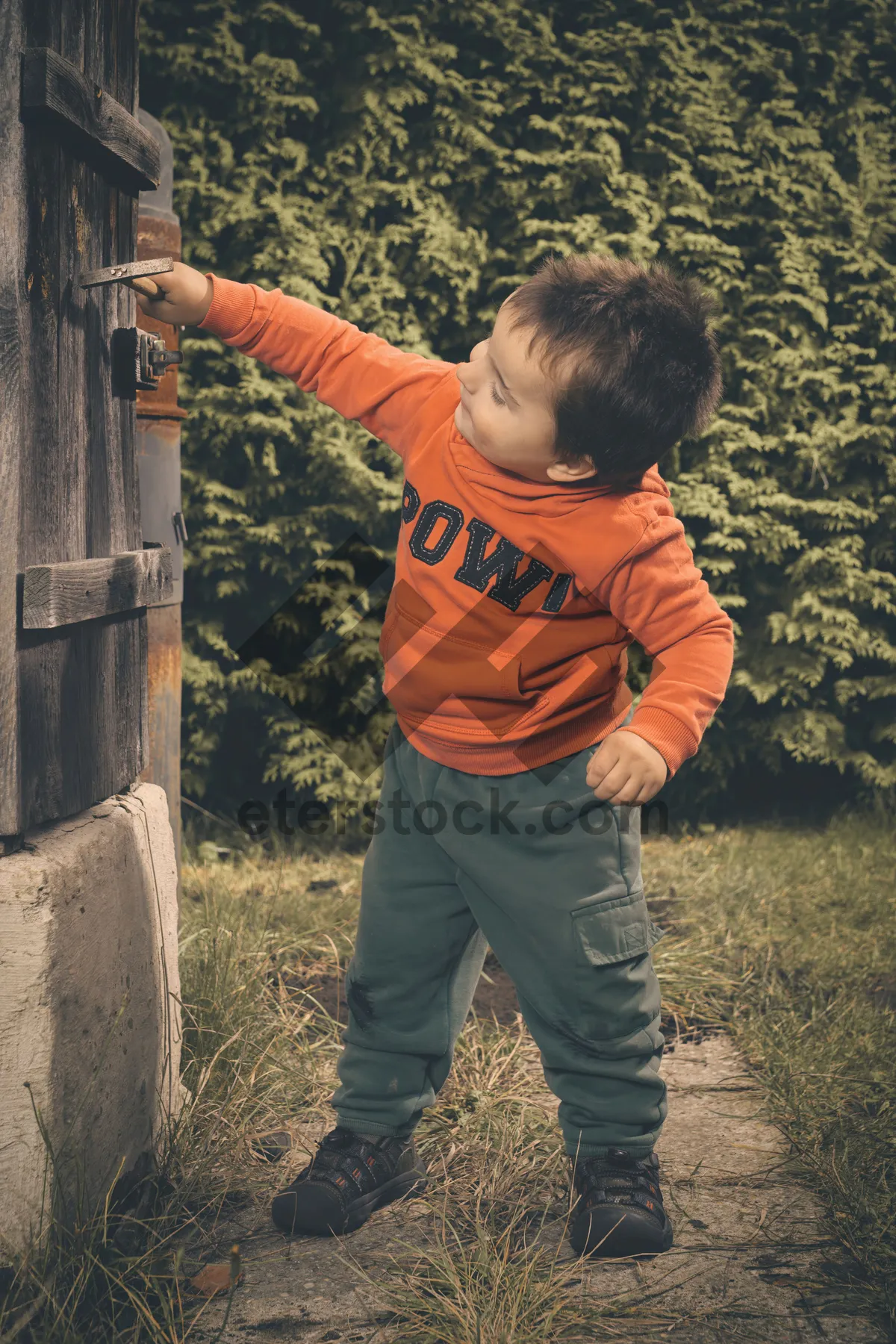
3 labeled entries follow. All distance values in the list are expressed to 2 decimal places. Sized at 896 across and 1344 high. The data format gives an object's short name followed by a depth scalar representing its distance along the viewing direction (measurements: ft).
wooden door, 4.85
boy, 5.51
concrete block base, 5.04
